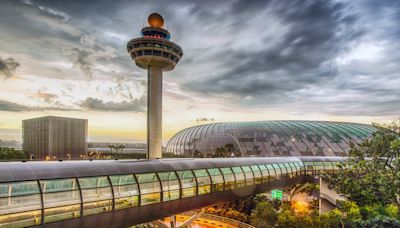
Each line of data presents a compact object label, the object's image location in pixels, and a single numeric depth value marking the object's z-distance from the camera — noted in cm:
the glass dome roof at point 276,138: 10200
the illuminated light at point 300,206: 5477
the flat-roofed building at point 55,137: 16462
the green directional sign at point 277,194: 5681
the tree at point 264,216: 4194
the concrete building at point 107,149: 17818
